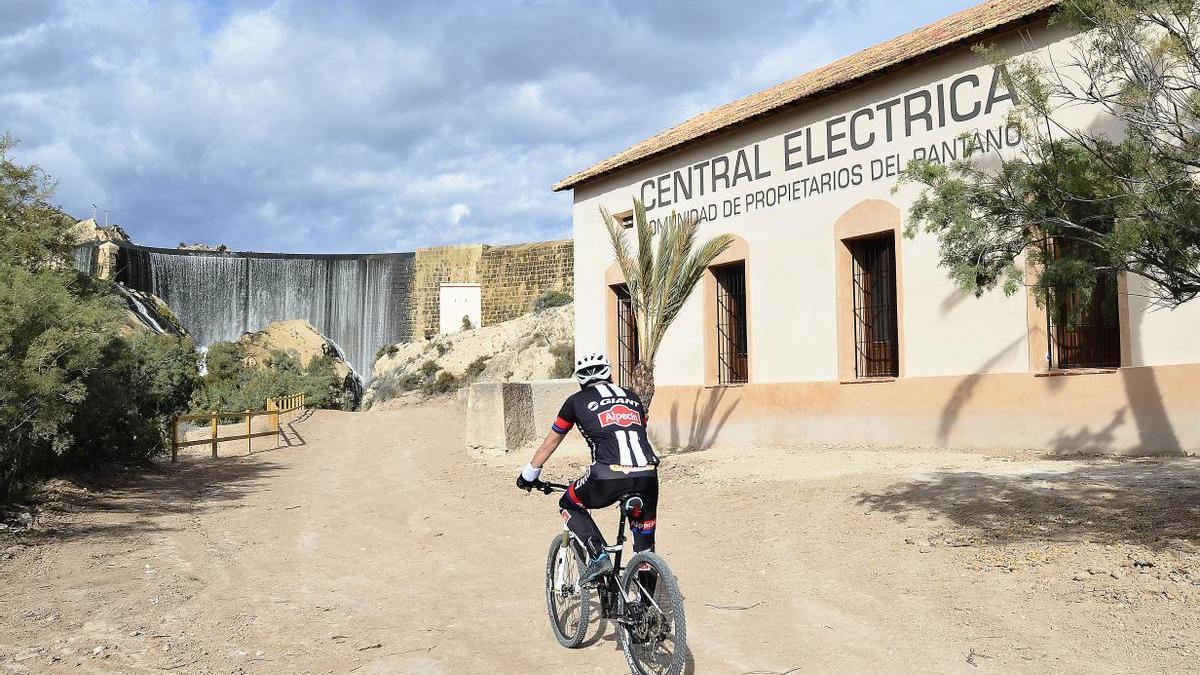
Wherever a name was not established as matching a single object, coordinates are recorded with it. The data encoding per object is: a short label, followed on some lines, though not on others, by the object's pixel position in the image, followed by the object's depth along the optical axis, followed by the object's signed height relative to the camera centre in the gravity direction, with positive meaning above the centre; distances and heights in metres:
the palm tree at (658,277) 15.36 +1.71
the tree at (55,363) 10.77 +0.40
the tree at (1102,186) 6.22 +1.32
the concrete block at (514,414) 18.66 -0.51
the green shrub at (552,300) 41.93 +3.72
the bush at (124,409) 13.50 -0.22
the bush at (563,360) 30.28 +0.86
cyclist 5.18 -0.38
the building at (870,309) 12.05 +1.11
